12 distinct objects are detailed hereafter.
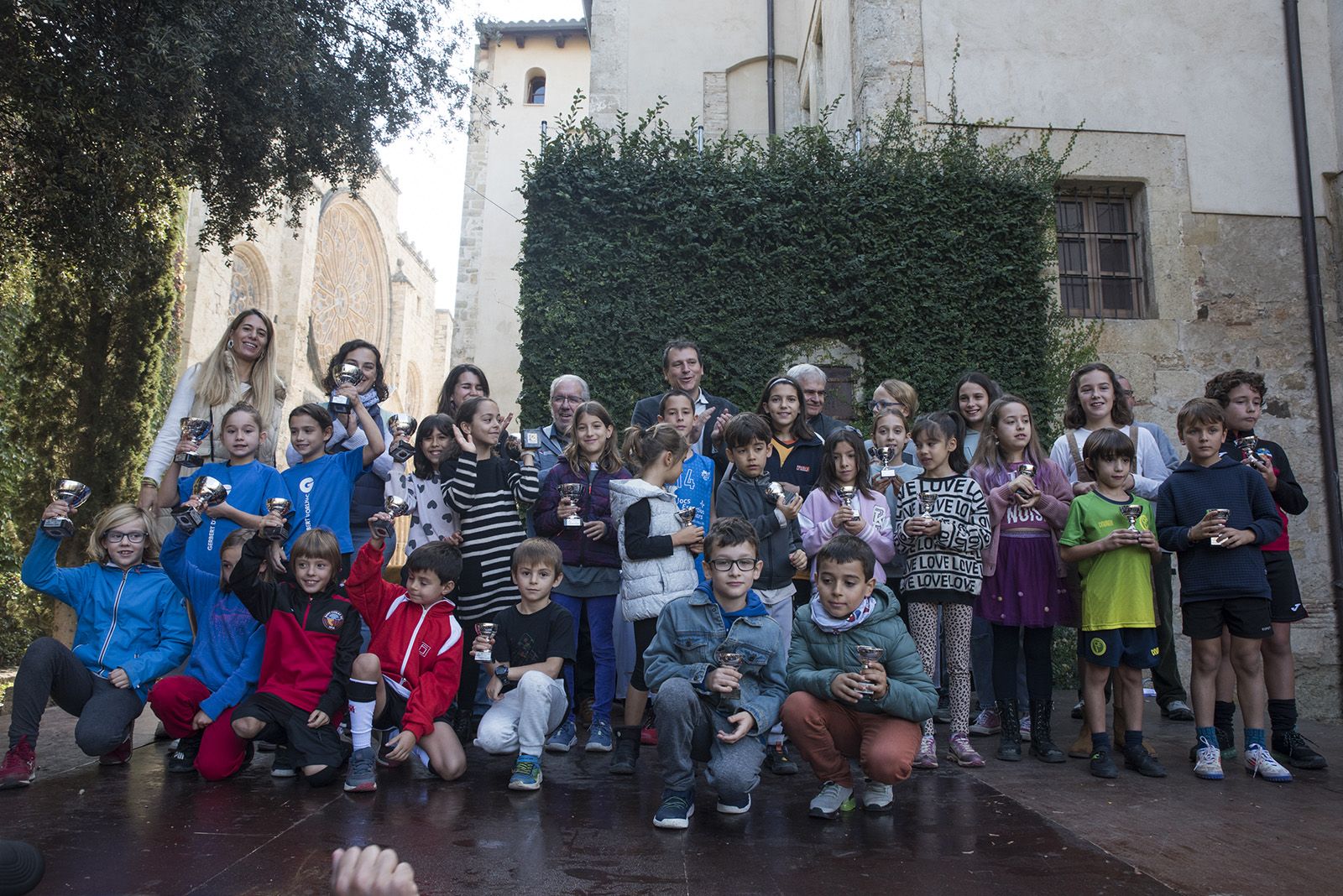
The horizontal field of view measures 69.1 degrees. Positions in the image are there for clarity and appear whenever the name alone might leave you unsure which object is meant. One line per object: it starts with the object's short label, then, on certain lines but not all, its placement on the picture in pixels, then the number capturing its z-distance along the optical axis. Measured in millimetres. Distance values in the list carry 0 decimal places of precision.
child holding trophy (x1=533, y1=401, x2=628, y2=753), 5198
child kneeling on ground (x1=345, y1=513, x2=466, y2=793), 4406
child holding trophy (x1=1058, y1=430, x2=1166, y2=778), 4703
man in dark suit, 6152
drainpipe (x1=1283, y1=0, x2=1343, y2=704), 9688
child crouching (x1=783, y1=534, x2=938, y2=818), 3855
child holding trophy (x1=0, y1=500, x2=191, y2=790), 4430
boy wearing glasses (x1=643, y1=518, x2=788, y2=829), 3809
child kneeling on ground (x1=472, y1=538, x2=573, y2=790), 4355
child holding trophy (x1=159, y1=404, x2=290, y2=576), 5148
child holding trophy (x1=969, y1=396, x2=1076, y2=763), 4934
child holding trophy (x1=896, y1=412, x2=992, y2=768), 4879
